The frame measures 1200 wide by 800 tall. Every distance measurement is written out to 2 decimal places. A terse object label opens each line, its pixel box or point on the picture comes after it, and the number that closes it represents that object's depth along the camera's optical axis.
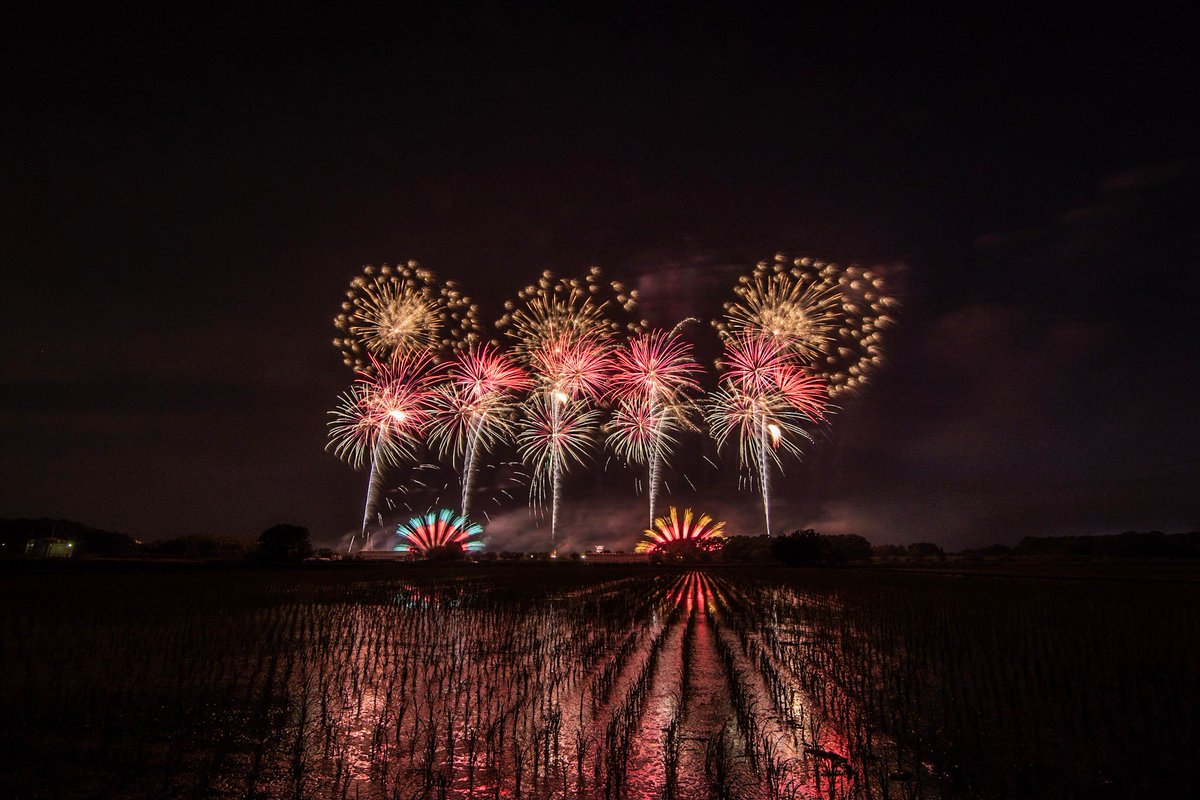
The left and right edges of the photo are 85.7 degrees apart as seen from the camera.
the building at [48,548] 81.75
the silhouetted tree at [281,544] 64.94
